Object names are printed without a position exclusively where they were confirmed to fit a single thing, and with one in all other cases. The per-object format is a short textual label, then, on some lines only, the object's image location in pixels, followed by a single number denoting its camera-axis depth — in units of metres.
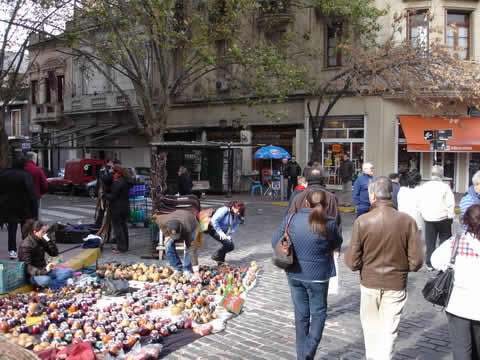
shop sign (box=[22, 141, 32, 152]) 23.59
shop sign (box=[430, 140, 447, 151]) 15.41
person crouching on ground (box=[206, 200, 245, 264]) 7.90
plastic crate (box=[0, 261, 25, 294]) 6.41
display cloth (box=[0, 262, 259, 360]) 4.84
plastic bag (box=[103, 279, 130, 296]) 6.77
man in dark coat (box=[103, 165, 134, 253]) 9.87
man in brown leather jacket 3.95
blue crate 13.96
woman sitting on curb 6.85
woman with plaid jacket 3.43
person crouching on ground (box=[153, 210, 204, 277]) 7.13
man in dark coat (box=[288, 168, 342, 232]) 5.79
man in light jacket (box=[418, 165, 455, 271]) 7.71
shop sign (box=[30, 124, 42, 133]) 35.97
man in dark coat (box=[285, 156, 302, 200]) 19.16
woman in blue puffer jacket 4.12
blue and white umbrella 21.56
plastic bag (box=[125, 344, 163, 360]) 4.55
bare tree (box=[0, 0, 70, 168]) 16.07
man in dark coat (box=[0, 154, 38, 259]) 8.79
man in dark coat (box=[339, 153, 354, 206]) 18.95
